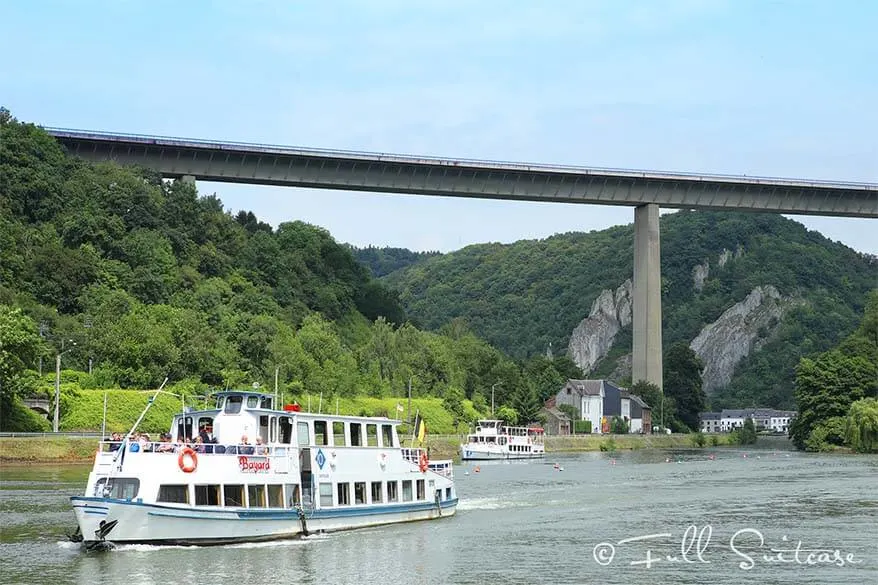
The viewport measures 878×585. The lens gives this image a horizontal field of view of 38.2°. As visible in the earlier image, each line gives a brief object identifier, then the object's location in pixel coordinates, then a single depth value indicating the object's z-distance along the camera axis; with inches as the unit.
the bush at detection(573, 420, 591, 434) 6550.2
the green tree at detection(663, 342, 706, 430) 7509.8
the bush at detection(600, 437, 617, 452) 5723.4
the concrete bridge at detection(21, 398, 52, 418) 3572.8
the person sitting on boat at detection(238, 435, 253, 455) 1815.9
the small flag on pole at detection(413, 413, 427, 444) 2321.6
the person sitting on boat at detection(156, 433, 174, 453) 1752.0
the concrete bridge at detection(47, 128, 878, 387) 5452.8
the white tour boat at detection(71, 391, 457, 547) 1721.2
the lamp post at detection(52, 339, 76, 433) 3516.0
